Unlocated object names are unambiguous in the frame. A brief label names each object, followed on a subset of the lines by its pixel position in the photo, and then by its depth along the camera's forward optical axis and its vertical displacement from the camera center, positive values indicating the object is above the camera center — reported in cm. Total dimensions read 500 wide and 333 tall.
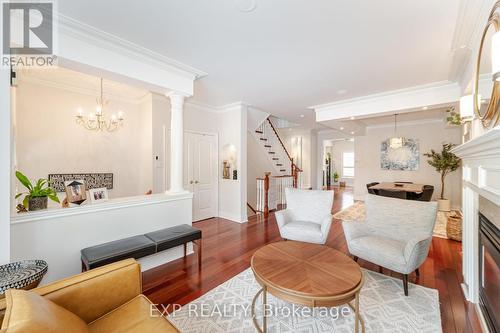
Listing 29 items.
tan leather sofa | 128 -90
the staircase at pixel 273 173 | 609 -29
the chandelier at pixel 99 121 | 399 +90
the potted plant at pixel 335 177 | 1235 -69
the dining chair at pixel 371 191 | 620 -76
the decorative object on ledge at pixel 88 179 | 407 -29
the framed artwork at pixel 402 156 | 727 +32
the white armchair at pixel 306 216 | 312 -84
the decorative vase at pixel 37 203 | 217 -40
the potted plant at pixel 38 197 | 217 -33
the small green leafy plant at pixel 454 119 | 288 +64
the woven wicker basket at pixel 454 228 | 382 -115
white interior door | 511 -18
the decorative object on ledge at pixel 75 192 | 244 -31
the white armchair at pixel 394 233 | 229 -86
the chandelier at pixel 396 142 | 630 +69
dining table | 572 -62
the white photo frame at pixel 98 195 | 262 -38
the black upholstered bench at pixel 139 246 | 216 -93
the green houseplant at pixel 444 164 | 616 +4
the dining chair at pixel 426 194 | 577 -78
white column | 336 +36
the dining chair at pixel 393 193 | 568 -77
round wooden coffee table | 151 -90
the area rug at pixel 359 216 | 442 -133
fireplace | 159 -91
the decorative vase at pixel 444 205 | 623 -117
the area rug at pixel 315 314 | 186 -141
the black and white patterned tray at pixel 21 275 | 140 -78
